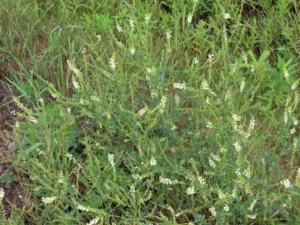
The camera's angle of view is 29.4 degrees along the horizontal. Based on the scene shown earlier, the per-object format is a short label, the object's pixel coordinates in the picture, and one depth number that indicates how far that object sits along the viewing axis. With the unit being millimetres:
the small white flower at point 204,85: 2248
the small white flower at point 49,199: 2141
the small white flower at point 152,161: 2147
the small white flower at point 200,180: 2113
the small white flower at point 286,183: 2109
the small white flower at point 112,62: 2348
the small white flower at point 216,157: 2148
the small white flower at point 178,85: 2285
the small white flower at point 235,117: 2172
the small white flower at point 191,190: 2050
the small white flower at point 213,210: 2135
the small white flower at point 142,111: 2262
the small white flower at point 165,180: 2161
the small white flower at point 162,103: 2234
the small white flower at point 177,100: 2416
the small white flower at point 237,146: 2113
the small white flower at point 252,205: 2135
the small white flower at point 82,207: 2024
